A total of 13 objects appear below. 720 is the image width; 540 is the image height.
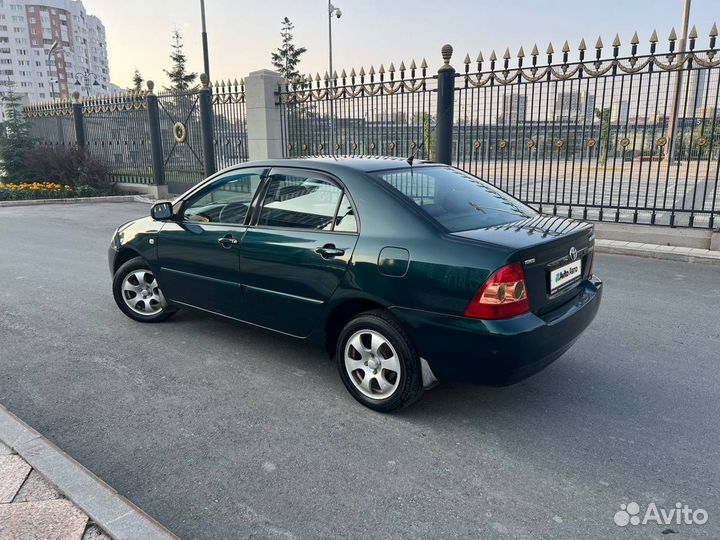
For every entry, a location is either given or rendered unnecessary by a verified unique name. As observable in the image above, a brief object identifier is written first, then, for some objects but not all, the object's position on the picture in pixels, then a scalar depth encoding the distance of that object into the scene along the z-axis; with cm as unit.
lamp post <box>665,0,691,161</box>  793
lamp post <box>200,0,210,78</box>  2255
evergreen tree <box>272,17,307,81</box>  5347
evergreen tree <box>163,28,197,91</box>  5464
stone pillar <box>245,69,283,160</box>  1289
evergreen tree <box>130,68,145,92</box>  5312
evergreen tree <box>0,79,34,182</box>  1878
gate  1505
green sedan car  309
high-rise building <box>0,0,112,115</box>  11381
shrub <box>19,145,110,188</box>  1756
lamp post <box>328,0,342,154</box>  3781
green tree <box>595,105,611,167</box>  896
